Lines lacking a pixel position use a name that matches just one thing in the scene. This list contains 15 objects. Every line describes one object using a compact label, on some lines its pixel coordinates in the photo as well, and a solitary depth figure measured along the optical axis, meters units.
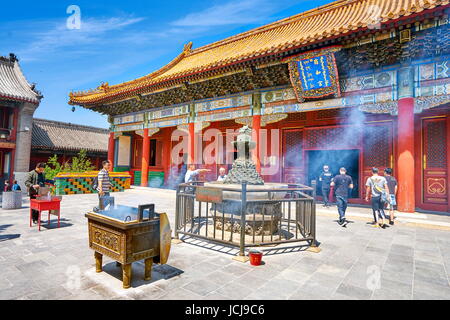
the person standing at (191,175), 6.87
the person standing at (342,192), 5.91
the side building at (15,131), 13.37
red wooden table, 4.85
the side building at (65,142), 16.55
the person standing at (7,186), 12.77
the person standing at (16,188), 7.46
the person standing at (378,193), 5.65
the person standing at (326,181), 8.43
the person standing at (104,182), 5.56
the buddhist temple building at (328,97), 6.08
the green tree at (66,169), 11.22
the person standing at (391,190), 5.77
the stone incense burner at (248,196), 4.33
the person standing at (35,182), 5.36
